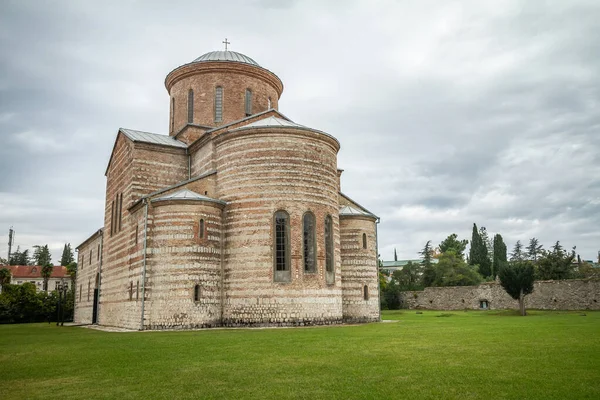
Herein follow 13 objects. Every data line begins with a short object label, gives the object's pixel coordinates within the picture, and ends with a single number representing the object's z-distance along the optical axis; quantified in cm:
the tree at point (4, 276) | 4747
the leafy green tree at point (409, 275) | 5966
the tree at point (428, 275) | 5400
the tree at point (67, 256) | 8719
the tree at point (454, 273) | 5078
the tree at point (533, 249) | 9762
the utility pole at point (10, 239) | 8794
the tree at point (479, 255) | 6192
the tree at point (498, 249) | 6201
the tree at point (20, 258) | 10050
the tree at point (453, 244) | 7312
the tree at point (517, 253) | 10350
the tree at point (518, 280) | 2997
